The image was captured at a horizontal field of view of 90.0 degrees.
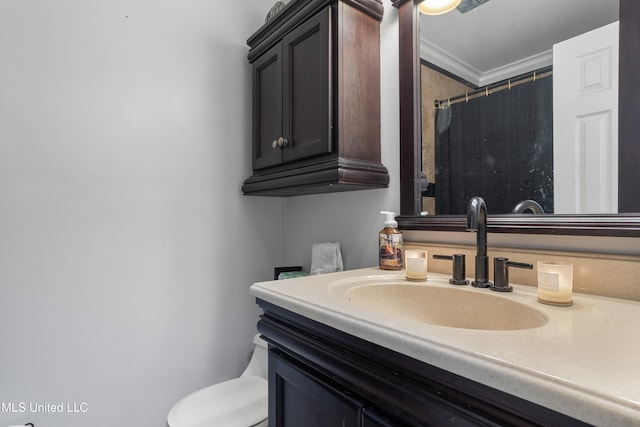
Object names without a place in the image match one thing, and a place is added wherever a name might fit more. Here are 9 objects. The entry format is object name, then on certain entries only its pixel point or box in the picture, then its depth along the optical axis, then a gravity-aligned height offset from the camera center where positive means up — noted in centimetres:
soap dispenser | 106 -11
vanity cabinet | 40 -28
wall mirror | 73 +42
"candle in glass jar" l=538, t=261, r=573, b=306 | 65 -15
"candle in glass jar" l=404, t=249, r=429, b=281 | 91 -16
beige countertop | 33 -19
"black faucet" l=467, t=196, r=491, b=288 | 79 -6
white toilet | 106 -70
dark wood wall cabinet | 107 +42
